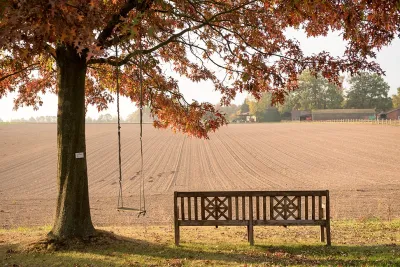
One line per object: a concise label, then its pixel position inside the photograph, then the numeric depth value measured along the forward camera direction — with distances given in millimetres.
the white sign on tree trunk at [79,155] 9609
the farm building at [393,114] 103062
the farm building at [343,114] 112125
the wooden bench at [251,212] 9336
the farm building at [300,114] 121250
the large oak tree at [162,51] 6418
